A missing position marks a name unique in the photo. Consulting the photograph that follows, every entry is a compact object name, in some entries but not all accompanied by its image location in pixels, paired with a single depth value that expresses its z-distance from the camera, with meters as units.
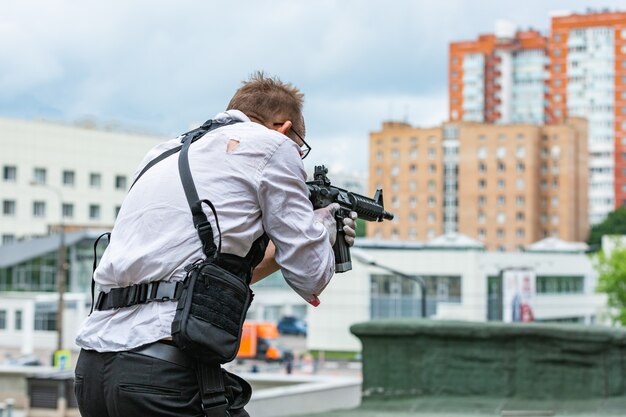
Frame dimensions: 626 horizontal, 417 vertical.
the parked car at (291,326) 89.69
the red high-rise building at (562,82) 165.75
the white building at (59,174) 88.00
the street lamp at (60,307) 48.91
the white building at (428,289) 79.31
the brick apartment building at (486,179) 135.50
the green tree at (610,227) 136.25
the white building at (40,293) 68.31
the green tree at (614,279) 86.06
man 2.93
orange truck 65.56
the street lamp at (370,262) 33.38
